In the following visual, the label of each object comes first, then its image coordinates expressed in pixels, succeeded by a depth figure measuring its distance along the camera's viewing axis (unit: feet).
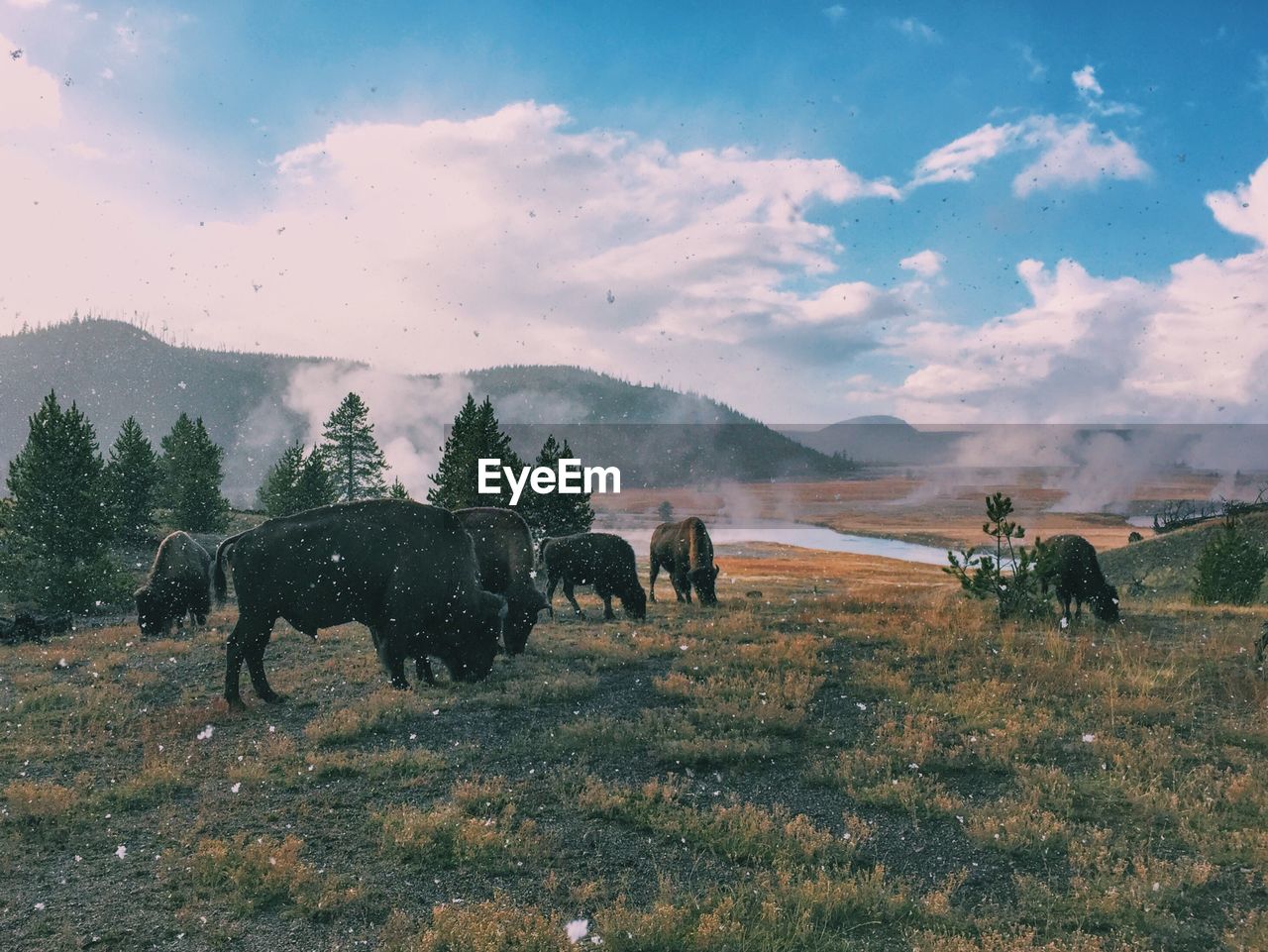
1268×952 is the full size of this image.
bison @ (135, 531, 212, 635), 63.57
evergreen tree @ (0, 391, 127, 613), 90.89
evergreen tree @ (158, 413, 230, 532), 171.53
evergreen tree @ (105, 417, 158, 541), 155.63
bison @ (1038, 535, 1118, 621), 57.06
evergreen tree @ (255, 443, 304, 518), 180.14
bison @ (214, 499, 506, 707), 35.06
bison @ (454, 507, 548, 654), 46.29
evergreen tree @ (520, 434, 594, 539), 142.51
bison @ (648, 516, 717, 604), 74.54
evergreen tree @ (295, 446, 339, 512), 183.11
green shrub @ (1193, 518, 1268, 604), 75.25
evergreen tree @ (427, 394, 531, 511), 133.08
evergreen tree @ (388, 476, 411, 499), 171.72
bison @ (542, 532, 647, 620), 65.98
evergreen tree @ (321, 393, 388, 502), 231.09
